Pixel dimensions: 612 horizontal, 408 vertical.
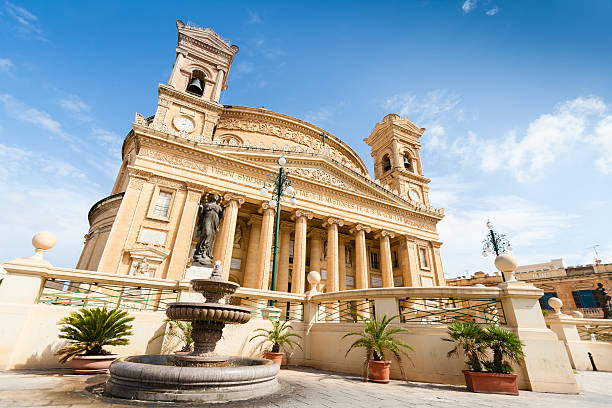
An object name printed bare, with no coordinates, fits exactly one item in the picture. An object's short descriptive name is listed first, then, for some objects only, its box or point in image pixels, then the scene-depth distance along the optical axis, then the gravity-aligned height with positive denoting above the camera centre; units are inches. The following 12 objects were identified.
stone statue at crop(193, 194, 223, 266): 407.5 +129.0
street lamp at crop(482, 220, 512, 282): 671.1 +213.7
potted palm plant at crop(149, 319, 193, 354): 320.8 -3.4
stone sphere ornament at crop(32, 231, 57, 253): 312.0 +81.9
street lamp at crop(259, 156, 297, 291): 457.4 +233.4
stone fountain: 167.8 -24.9
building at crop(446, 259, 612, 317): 1275.8 +259.5
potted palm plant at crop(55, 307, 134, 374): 258.5 -10.8
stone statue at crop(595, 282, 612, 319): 709.9 +94.0
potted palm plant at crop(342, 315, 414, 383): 276.8 -10.8
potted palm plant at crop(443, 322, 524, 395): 242.5 -11.0
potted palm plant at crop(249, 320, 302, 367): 345.5 -6.3
